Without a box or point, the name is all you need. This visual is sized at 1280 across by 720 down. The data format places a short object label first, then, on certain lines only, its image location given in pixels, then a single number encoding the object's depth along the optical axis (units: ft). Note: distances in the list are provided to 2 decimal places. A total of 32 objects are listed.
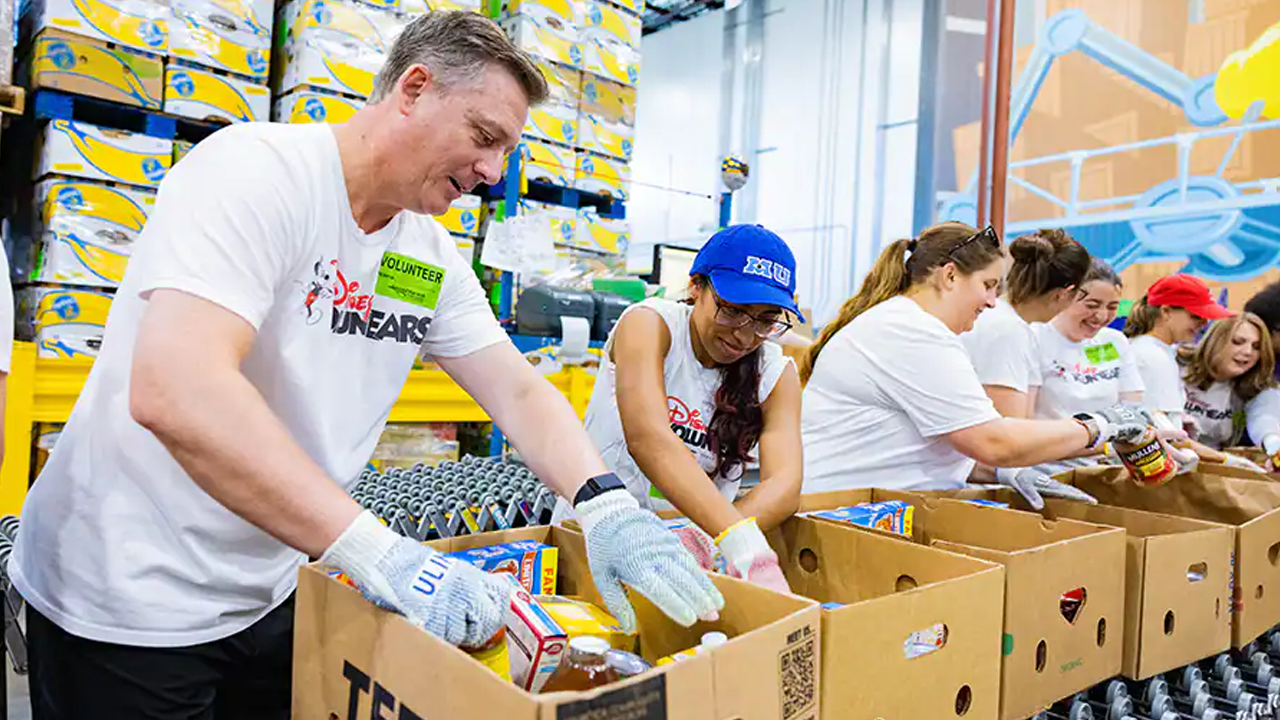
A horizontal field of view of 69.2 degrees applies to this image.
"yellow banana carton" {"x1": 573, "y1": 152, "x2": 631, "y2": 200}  15.90
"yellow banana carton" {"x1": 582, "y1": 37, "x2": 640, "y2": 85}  15.57
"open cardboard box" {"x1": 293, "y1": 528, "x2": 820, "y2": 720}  2.54
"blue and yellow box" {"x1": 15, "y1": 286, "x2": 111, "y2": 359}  11.58
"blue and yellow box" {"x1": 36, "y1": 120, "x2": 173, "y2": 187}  11.50
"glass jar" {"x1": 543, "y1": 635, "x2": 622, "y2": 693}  3.03
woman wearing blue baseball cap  5.48
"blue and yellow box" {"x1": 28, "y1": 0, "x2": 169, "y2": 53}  11.37
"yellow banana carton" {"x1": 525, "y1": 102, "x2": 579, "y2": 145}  15.11
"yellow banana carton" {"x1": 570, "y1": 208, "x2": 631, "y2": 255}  16.02
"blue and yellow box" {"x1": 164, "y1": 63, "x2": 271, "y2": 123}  12.18
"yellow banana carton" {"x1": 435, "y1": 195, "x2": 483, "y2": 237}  14.65
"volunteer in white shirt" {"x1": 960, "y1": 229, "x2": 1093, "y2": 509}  8.52
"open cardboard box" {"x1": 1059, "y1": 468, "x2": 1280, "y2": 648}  5.78
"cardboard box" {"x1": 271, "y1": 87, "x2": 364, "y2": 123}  12.90
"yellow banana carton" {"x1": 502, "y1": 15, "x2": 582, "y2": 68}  14.71
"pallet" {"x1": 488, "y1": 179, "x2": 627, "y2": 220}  15.35
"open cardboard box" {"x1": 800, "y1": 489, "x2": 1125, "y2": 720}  4.23
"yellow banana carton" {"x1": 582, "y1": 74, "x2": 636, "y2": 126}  15.85
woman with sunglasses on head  6.97
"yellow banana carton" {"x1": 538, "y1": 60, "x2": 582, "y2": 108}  15.17
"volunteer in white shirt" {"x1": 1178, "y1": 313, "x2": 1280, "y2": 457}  13.32
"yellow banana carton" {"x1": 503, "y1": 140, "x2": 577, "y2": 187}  15.16
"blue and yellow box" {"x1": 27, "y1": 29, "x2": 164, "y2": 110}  11.42
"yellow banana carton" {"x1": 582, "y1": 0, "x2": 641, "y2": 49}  15.51
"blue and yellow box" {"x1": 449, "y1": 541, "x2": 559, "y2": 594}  4.17
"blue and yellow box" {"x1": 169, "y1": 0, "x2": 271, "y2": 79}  12.07
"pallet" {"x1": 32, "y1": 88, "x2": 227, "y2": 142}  11.58
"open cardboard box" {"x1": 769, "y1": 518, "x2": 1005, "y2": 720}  3.42
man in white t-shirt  3.12
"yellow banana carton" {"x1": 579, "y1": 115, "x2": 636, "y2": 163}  15.94
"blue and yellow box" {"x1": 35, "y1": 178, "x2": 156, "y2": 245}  11.51
